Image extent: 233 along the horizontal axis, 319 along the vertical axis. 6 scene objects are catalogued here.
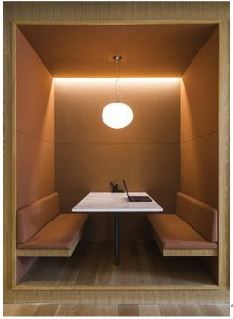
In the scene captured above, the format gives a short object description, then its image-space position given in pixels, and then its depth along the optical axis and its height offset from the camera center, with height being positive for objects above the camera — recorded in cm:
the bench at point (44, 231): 251 -75
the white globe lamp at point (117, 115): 351 +50
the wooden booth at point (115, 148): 249 +10
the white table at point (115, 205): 251 -45
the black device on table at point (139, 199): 298 -45
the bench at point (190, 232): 252 -74
